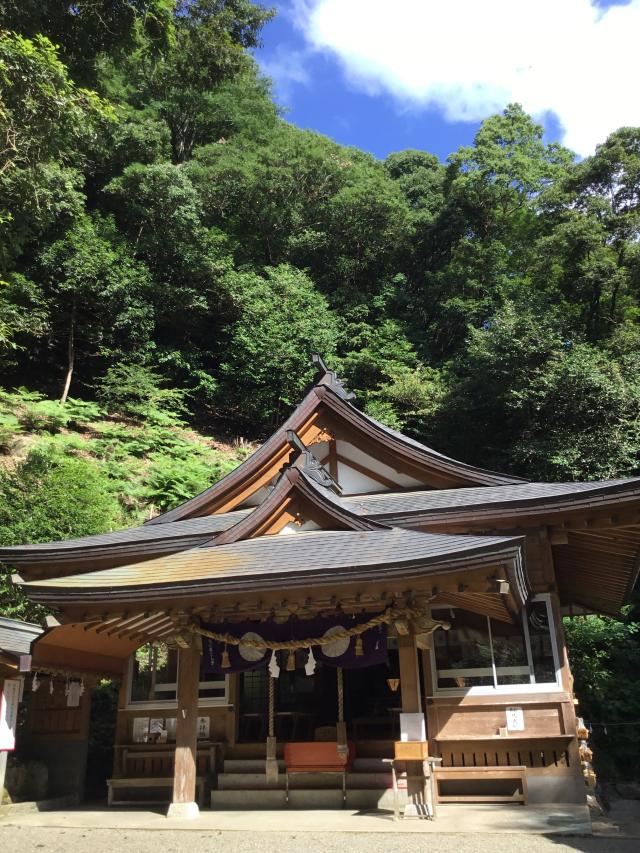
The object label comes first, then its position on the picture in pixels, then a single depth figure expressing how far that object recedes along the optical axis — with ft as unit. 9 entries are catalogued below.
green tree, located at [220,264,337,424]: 91.91
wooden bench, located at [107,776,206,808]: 31.94
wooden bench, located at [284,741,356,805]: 28.25
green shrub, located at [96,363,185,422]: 83.71
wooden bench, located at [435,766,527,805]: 27.04
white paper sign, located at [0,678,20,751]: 28.99
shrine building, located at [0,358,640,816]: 24.54
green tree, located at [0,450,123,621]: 43.34
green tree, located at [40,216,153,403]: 84.07
